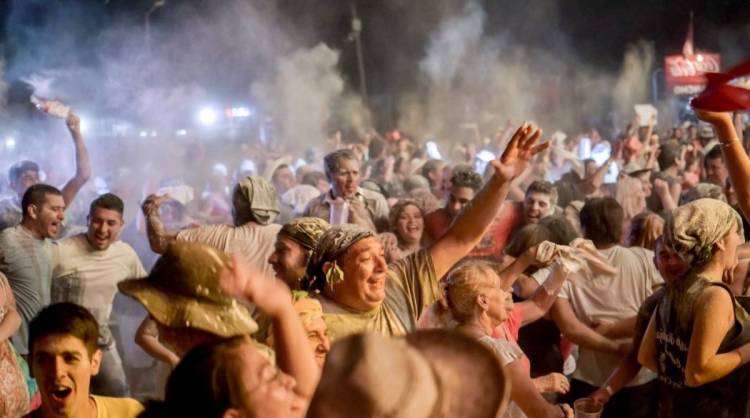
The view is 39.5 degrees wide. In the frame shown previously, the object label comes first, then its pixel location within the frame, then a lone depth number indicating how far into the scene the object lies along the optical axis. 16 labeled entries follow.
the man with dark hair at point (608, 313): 5.50
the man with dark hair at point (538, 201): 7.50
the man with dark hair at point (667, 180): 8.88
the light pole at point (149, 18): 17.66
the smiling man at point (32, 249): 6.13
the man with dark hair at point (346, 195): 7.04
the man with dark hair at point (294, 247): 4.14
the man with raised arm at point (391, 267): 3.64
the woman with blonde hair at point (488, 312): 3.90
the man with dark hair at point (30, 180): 7.59
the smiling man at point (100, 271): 6.29
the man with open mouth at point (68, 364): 3.17
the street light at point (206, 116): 19.35
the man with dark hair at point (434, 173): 10.87
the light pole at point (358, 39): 26.66
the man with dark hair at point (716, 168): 8.20
